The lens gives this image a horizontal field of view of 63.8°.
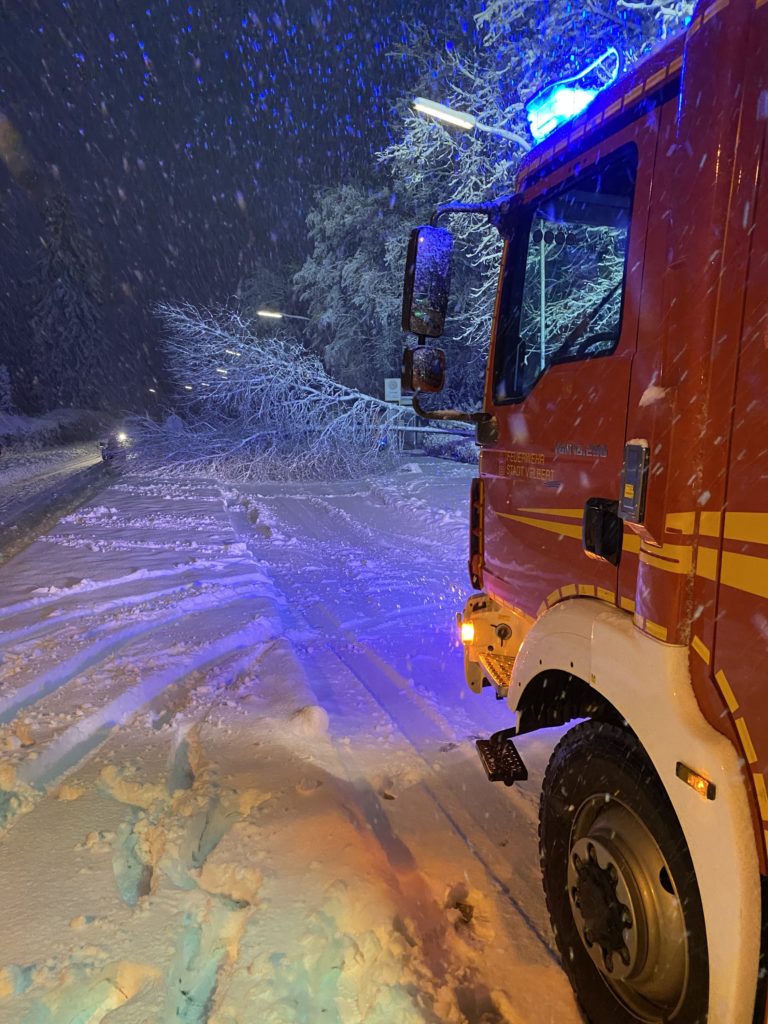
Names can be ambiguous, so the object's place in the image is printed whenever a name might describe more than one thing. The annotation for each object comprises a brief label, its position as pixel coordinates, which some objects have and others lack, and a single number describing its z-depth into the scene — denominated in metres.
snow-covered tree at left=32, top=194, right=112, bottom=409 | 55.16
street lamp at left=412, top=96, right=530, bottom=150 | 7.52
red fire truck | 1.43
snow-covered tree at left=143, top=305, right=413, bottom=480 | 19.48
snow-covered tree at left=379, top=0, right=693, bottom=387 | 10.99
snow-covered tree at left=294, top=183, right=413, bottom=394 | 20.50
